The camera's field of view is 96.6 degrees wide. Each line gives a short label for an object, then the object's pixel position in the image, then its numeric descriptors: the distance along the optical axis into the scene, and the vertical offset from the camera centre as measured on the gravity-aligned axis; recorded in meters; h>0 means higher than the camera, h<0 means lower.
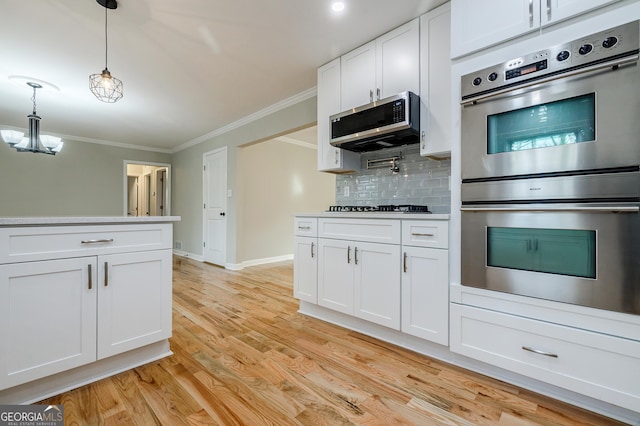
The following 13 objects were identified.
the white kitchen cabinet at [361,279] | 2.02 -0.51
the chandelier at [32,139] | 3.56 +0.95
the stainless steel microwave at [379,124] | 2.12 +0.72
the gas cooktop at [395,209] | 2.24 +0.04
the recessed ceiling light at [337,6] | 2.05 +1.51
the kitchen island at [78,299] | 1.32 -0.46
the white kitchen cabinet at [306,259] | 2.55 -0.42
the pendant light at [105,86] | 2.20 +1.01
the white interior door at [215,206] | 5.06 +0.14
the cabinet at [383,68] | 2.23 +1.24
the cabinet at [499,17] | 1.38 +1.04
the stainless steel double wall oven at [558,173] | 1.22 +0.20
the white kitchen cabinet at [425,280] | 1.77 -0.43
